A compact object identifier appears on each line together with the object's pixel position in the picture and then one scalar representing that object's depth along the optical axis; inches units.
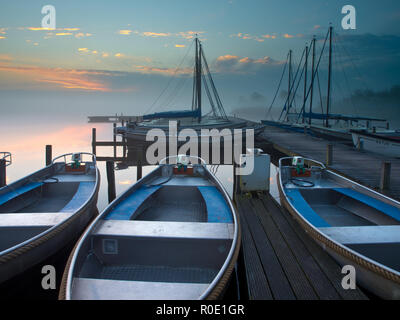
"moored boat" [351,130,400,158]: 582.2
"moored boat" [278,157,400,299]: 167.0
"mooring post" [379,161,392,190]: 347.6
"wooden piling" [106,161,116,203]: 434.3
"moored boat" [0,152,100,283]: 198.7
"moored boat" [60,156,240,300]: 142.2
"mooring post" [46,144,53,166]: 537.0
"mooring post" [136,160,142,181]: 542.9
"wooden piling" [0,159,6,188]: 394.5
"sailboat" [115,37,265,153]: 991.0
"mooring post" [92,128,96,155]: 847.3
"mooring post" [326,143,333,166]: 494.3
